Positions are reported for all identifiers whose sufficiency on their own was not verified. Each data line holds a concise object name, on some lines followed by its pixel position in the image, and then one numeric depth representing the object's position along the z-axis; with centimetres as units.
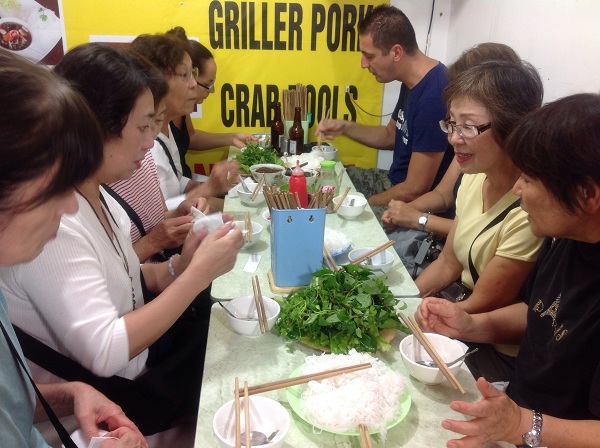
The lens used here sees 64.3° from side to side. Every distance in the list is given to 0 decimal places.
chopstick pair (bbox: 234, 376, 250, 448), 88
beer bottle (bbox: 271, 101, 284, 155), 341
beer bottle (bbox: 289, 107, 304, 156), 323
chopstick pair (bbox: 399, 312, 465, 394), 104
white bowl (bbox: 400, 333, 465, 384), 111
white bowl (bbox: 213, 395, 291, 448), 94
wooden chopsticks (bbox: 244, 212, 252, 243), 180
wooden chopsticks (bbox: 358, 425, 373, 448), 90
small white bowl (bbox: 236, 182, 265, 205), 229
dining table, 98
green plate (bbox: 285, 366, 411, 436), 96
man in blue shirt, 275
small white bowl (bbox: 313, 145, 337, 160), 321
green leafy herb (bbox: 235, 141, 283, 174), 282
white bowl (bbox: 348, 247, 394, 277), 159
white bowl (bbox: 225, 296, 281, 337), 128
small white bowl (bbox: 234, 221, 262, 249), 183
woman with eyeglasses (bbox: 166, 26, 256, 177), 314
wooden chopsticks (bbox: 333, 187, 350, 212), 213
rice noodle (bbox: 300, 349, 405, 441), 95
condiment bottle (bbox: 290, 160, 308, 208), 159
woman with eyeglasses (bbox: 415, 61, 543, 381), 153
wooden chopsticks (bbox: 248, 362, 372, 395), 101
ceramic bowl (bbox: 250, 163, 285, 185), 253
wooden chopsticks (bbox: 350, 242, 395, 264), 156
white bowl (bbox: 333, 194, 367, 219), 211
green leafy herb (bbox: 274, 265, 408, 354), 121
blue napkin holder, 143
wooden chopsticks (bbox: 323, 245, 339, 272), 154
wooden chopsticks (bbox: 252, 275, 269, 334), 127
